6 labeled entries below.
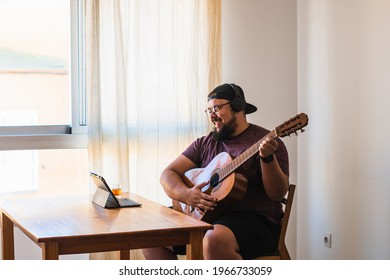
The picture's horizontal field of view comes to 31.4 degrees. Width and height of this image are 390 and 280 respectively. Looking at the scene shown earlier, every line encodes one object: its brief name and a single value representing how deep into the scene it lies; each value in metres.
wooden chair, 3.17
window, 4.07
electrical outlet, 3.95
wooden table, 2.51
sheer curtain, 4.05
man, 3.11
